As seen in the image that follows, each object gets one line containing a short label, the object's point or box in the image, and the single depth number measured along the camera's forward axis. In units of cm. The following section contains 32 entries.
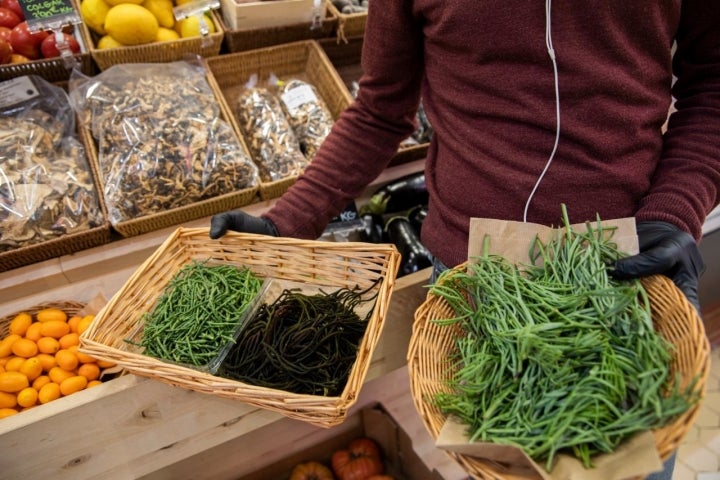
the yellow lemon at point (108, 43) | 173
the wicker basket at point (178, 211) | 146
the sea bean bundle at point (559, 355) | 65
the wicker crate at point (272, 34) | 189
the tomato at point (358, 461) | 162
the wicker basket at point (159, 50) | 171
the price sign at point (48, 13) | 163
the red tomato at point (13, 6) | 173
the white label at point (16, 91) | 156
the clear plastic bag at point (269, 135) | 172
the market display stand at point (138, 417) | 101
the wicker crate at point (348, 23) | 196
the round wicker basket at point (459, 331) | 61
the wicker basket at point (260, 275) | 84
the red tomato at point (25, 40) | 166
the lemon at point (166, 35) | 178
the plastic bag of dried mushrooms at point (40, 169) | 138
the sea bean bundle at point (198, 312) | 101
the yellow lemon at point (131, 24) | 166
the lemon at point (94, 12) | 170
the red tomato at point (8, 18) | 171
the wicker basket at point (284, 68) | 190
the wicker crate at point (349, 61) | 179
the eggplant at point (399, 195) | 180
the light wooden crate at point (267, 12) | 180
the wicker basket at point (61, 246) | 137
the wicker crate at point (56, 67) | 163
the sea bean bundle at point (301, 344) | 94
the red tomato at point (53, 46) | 167
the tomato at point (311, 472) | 163
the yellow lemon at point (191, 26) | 181
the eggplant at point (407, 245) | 170
